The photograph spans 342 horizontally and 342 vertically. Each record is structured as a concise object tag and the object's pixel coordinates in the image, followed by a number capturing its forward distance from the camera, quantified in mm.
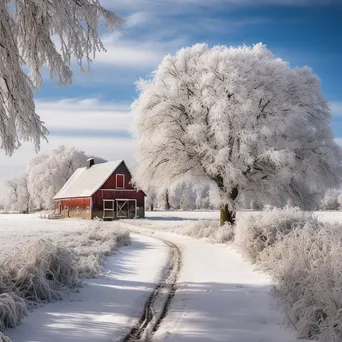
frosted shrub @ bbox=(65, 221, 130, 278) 9185
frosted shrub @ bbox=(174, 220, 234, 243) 16062
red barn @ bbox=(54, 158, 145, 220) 39406
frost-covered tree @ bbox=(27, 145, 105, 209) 59812
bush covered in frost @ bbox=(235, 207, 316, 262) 10555
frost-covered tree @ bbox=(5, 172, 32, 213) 72381
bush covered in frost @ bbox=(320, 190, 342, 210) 89250
